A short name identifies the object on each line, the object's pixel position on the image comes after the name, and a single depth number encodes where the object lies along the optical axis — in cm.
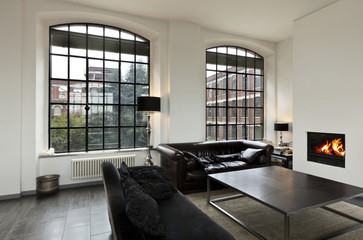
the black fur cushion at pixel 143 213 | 132
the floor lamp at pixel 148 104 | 408
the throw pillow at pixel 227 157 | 424
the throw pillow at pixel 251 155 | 409
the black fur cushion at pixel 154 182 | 224
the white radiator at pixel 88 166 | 398
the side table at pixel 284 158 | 480
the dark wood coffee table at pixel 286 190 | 206
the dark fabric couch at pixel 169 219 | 128
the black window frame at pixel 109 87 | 429
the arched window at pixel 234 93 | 564
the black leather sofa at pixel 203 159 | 352
